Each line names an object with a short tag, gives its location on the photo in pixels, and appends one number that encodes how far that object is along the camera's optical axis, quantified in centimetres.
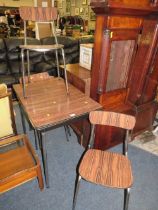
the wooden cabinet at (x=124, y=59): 146
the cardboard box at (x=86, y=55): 193
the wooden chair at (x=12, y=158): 137
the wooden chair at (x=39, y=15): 143
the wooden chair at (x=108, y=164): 126
